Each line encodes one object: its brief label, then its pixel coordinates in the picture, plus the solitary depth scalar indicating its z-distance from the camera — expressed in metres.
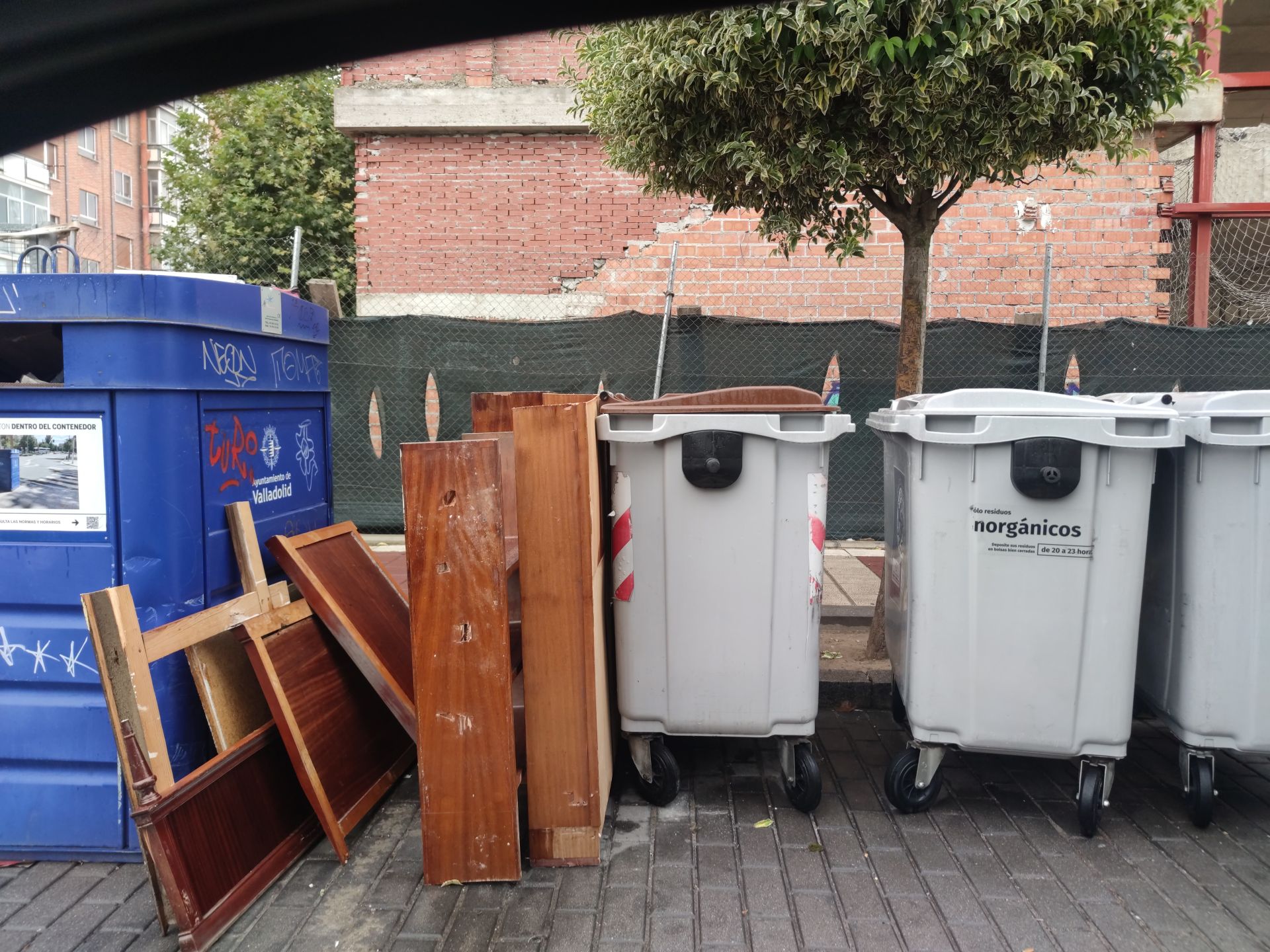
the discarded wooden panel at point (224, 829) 2.55
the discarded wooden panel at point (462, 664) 2.91
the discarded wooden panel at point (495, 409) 4.35
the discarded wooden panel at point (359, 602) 3.38
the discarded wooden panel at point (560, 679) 3.09
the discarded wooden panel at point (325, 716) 3.06
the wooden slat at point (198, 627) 2.77
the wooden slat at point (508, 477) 3.92
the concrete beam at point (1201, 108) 9.39
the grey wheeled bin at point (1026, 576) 3.29
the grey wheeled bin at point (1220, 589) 3.26
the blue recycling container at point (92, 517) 2.95
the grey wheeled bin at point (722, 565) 3.44
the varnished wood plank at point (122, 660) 2.59
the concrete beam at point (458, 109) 9.94
